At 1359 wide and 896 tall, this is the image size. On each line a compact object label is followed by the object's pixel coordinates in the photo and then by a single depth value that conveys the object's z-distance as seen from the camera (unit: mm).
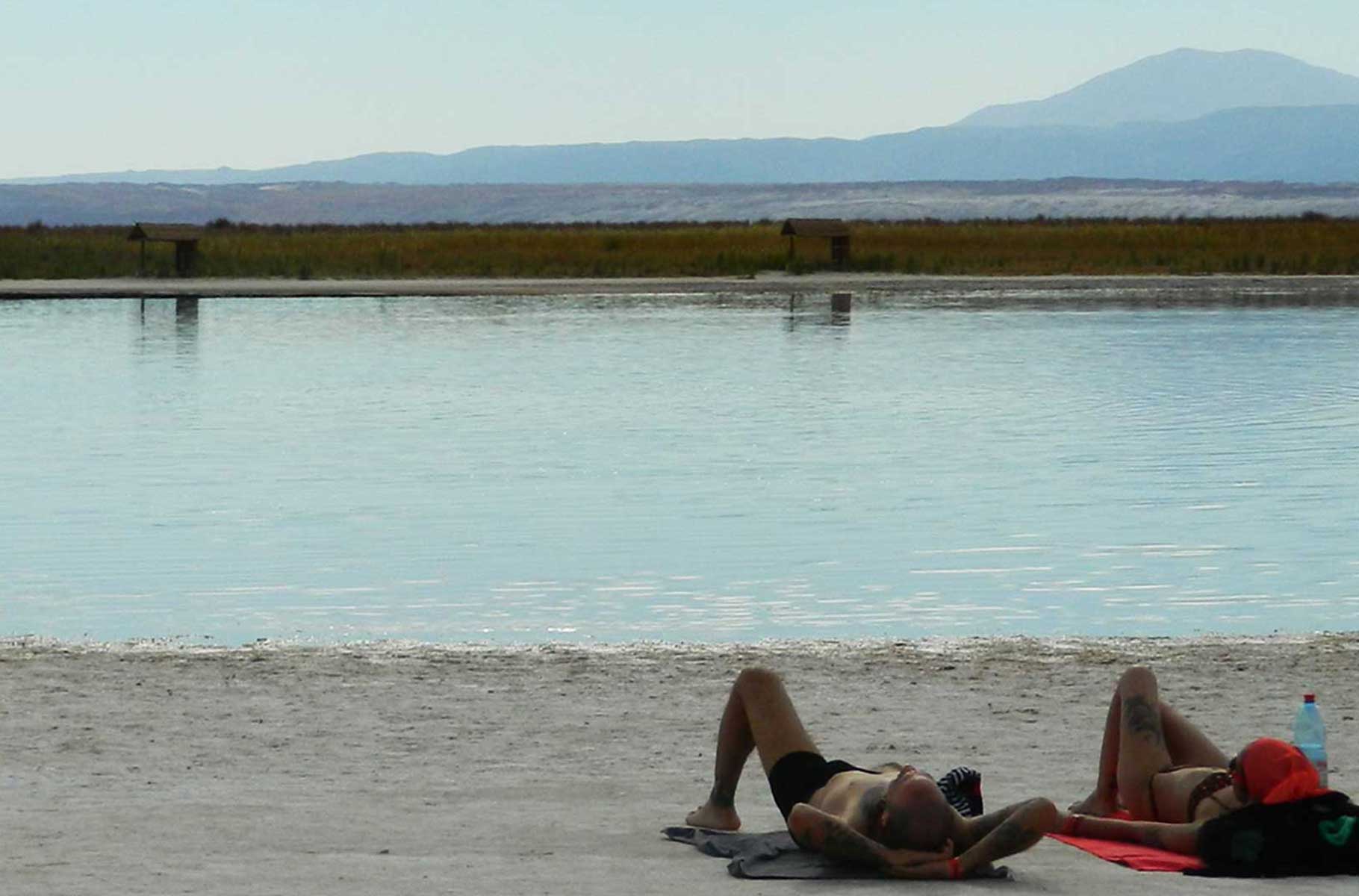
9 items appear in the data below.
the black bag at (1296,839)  11953
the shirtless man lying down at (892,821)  11731
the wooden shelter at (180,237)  99202
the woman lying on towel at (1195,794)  11953
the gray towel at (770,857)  12253
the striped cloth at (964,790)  12325
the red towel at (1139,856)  12454
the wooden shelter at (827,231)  105647
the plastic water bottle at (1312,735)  12977
